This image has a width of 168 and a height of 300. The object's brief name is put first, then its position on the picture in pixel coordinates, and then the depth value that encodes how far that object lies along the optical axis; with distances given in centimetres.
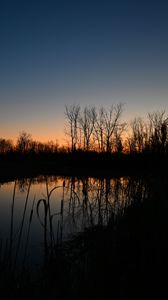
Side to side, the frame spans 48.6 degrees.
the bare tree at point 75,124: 3193
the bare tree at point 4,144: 6654
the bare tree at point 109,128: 2978
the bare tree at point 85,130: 3191
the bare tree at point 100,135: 3064
